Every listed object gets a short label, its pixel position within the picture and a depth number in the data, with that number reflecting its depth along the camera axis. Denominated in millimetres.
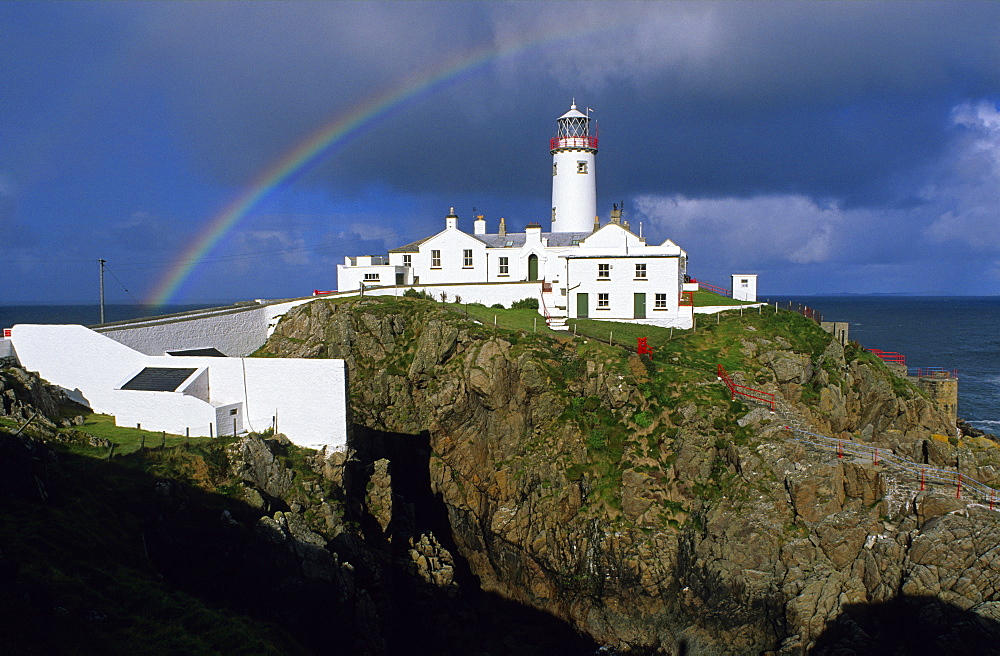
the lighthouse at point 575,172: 59000
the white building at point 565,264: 44281
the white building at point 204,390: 26875
